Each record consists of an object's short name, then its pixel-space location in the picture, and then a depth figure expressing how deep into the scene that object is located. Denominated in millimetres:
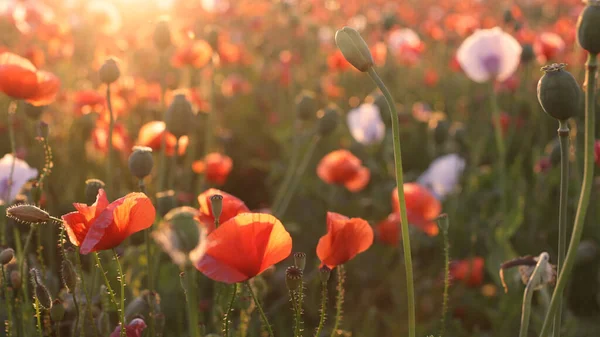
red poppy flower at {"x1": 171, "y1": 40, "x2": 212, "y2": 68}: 2268
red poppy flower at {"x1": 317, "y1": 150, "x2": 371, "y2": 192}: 2150
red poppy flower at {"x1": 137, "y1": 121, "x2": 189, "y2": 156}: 1638
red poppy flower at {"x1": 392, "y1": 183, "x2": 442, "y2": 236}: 1937
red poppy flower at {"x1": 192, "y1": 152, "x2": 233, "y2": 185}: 2094
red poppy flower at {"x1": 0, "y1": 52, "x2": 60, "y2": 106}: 1488
